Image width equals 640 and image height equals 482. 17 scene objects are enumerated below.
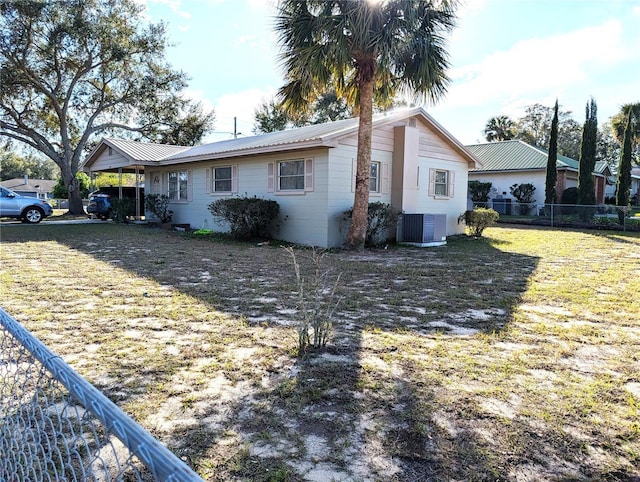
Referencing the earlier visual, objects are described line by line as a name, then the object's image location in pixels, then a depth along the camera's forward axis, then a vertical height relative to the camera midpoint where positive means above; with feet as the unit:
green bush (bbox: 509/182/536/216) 84.23 +2.80
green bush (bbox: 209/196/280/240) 40.06 -1.16
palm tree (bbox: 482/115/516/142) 138.92 +24.86
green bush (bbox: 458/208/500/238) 49.16 -1.36
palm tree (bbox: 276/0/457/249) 30.17 +10.80
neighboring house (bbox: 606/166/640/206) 106.73 +5.54
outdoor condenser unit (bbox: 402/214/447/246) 40.90 -2.14
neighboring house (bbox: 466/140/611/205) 84.53 +7.29
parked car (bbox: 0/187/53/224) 57.77 -1.09
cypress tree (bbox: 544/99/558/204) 72.59 +6.68
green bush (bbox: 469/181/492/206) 87.78 +3.18
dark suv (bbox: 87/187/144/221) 67.92 +0.02
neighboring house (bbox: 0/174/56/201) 208.44 +6.28
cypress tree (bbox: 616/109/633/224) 75.31 +6.23
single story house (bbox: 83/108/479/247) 37.76 +3.15
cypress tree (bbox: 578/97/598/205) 71.26 +9.10
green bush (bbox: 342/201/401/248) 38.09 -1.28
